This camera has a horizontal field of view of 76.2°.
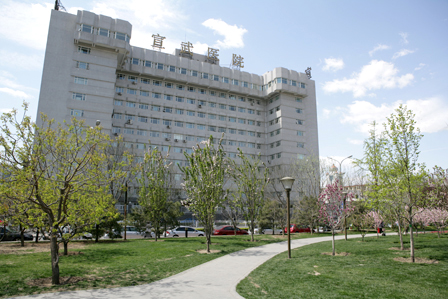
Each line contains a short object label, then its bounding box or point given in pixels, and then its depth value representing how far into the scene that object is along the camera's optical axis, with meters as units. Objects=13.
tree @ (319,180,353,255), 14.61
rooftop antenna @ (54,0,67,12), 48.21
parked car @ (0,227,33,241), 26.12
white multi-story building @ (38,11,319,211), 45.06
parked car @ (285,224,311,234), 32.90
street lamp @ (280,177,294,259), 13.98
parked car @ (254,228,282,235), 31.83
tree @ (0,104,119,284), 8.89
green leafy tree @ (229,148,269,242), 21.45
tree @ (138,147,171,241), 22.97
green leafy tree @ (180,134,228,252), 16.70
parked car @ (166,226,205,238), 34.35
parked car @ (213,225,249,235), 33.09
